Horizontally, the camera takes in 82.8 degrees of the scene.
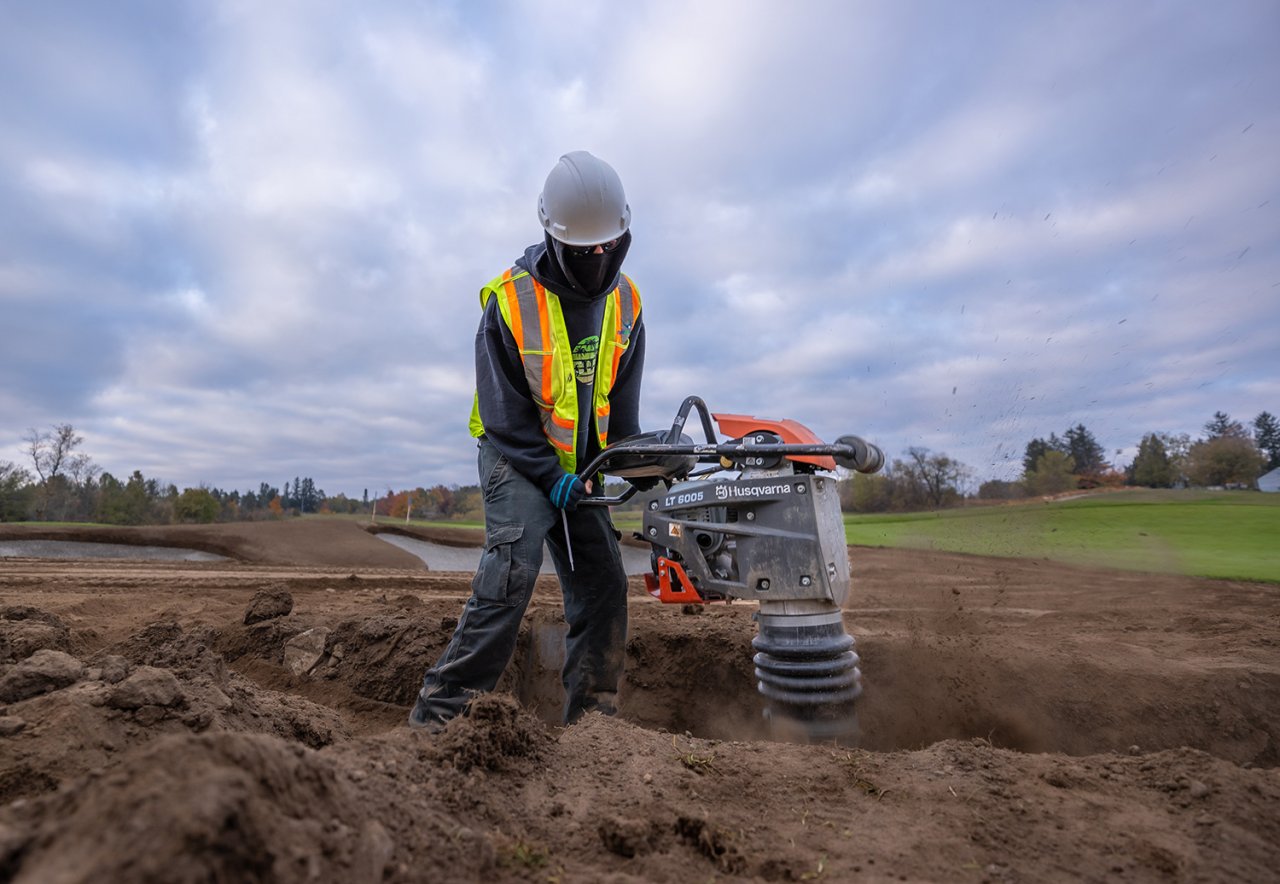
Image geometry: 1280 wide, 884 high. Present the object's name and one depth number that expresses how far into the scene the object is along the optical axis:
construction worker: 3.28
